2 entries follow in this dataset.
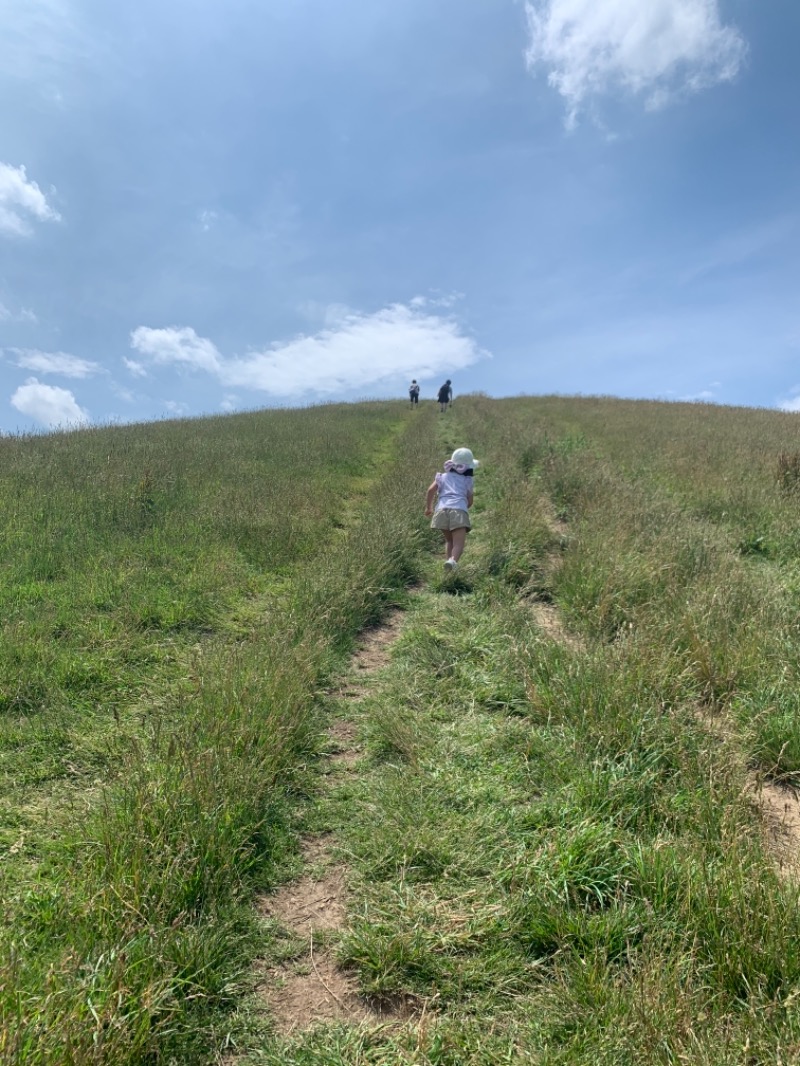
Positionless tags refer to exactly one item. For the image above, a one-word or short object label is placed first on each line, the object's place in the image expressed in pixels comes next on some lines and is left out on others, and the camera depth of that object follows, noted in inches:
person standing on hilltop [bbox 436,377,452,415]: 1073.5
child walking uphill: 284.0
